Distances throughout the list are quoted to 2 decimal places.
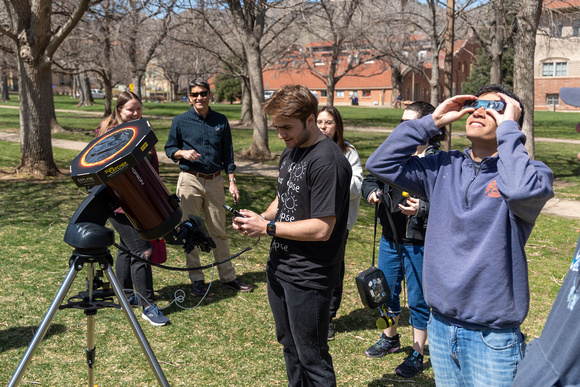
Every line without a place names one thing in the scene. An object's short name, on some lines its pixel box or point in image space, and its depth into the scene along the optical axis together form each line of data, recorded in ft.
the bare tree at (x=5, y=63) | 69.91
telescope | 7.91
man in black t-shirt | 9.41
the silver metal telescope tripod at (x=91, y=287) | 7.93
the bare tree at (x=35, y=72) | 32.22
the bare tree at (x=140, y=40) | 64.09
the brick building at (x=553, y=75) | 159.33
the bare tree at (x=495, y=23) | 48.83
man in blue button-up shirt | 17.57
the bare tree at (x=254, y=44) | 45.11
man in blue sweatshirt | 7.20
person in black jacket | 13.05
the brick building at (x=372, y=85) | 213.25
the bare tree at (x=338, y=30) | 58.69
